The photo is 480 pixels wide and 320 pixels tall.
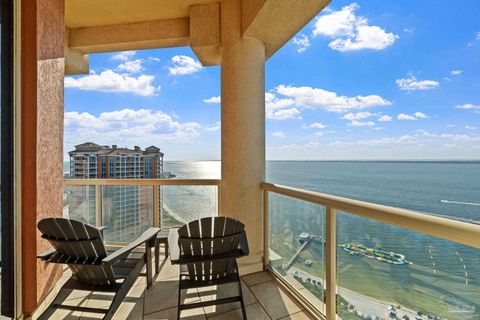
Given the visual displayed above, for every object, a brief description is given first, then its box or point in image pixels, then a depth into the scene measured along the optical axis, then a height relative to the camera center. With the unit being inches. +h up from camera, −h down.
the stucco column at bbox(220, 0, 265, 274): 121.2 +15.2
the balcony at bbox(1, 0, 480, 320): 56.4 -17.0
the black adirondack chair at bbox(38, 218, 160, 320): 75.2 -31.2
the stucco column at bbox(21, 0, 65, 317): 80.9 +7.7
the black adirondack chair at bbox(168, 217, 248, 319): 78.5 -30.7
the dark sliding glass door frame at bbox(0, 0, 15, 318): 76.4 -0.9
